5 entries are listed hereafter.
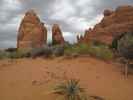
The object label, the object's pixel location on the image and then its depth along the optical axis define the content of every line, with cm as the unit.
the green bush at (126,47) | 559
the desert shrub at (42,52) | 770
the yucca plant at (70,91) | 313
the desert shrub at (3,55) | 804
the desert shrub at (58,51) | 753
